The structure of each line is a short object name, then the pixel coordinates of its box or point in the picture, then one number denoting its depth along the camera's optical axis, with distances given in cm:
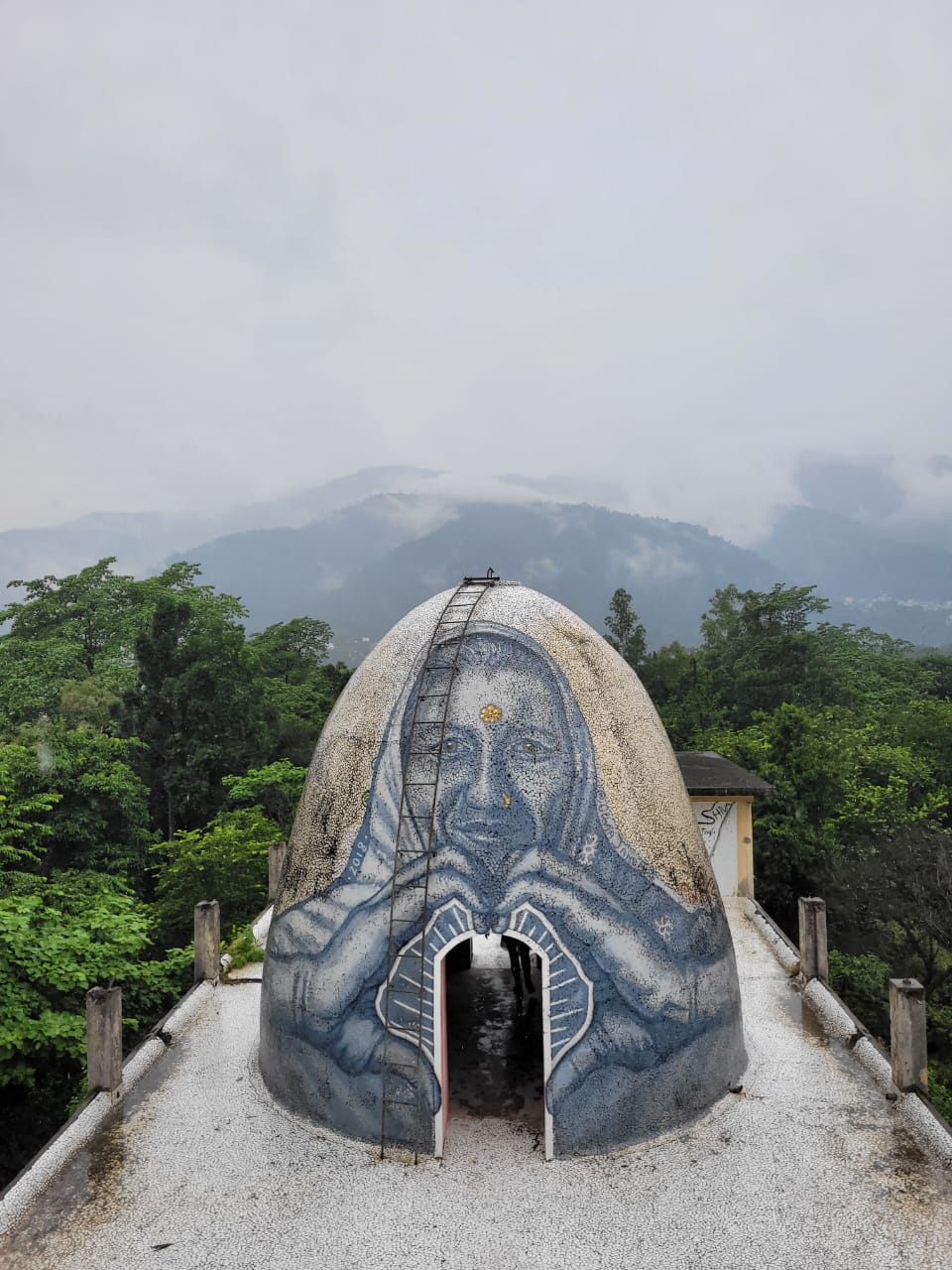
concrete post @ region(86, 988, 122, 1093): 1118
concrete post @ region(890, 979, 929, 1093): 1073
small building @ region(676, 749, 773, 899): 2078
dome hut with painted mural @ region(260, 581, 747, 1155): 991
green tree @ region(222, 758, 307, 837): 2906
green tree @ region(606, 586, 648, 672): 4578
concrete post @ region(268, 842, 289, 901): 1930
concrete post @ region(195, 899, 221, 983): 1470
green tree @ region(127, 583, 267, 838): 3048
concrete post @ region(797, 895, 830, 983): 1425
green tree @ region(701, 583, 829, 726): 4381
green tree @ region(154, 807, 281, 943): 2306
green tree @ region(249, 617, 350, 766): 3525
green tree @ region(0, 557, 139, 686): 4034
